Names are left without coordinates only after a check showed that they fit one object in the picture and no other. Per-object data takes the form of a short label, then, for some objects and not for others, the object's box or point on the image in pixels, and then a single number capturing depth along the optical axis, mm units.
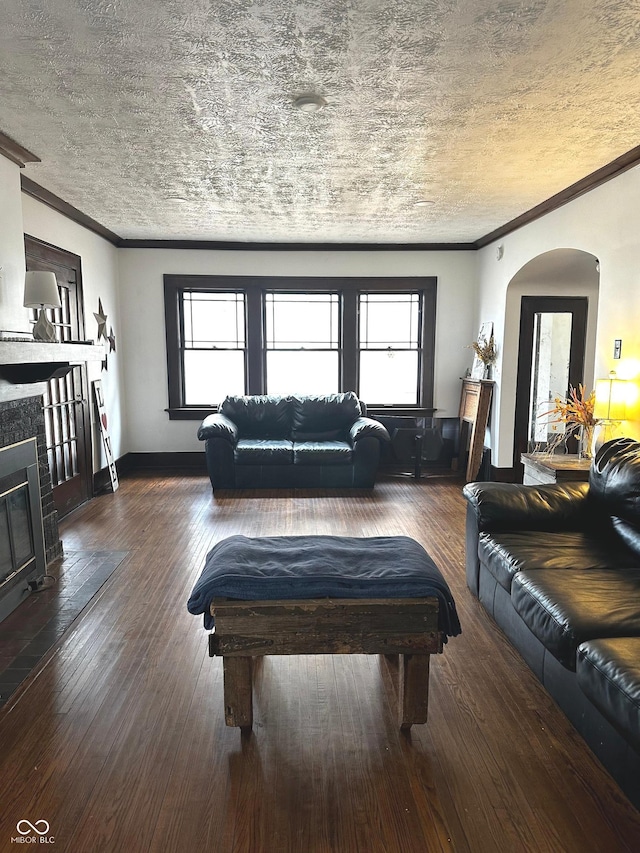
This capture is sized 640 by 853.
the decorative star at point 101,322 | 5928
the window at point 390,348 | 7086
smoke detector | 2740
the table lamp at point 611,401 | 3594
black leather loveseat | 5922
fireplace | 3090
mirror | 5906
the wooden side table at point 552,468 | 3873
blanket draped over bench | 2033
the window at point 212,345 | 6973
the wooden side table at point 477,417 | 6176
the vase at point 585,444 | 4180
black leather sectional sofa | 1802
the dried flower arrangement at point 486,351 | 6137
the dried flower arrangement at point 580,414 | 3957
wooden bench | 2004
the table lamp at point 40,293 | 3609
